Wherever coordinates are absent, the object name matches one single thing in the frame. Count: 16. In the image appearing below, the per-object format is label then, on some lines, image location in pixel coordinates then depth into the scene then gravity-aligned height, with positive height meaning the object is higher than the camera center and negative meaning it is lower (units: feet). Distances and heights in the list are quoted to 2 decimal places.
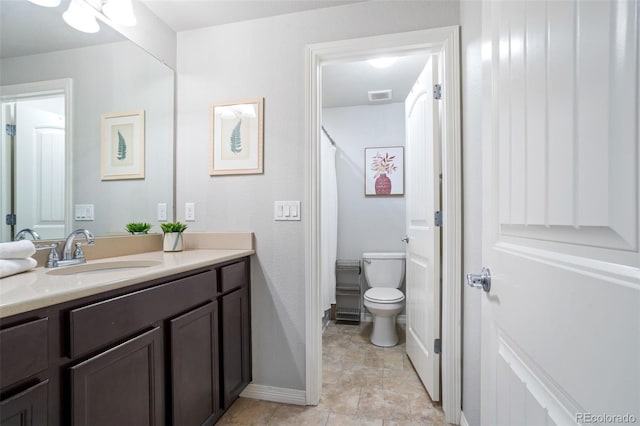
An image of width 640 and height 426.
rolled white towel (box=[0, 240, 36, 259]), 3.06 -0.42
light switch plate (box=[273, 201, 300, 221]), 5.64 +0.05
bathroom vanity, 2.27 -1.44
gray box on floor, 9.69 -2.71
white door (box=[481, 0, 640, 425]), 1.18 -0.01
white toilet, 7.70 -2.38
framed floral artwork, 10.05 +1.52
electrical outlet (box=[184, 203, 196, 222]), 6.22 +0.01
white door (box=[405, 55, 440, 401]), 5.35 -0.39
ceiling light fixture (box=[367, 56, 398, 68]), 7.46 +4.04
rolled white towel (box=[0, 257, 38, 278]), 3.00 -0.60
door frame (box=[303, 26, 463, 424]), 4.94 +0.45
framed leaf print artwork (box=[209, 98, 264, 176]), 5.85 +1.62
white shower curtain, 8.38 -0.24
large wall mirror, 3.57 +1.42
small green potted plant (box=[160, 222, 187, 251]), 5.60 -0.45
